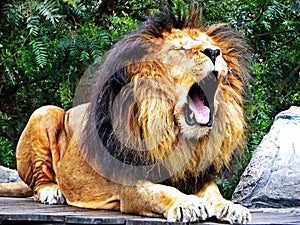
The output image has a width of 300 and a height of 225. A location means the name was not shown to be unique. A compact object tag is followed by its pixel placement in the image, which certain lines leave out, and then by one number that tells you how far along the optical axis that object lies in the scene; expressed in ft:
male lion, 17.68
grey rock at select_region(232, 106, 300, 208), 25.94
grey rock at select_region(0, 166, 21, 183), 31.06
